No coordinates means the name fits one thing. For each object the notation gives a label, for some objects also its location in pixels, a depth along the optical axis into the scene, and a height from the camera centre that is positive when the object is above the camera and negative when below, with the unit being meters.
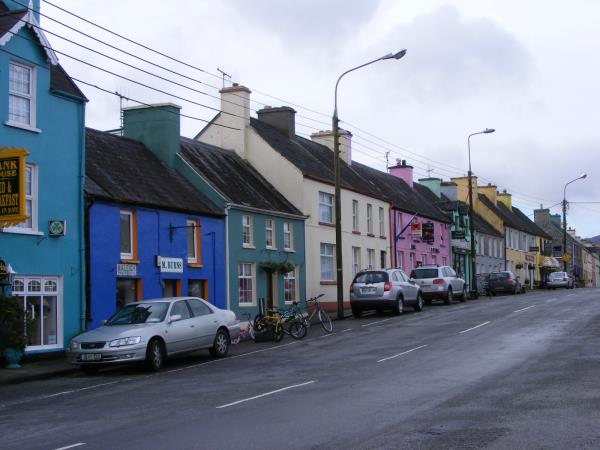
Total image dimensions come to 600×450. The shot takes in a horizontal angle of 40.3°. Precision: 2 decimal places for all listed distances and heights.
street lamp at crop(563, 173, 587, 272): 72.75 +5.90
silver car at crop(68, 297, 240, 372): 16.88 -0.99
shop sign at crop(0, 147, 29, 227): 18.42 +2.40
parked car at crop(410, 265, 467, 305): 38.72 +0.02
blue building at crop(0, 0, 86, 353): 20.20 +2.82
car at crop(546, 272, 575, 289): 68.12 -0.09
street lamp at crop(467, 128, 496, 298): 46.40 +1.25
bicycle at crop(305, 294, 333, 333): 25.47 -1.14
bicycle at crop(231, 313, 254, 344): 24.73 -1.43
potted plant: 16.81 -0.66
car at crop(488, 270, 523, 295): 53.03 -0.12
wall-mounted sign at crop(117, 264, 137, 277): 23.44 +0.57
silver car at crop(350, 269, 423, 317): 31.34 -0.31
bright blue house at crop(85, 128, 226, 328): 22.88 +1.77
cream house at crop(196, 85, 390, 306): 35.75 +4.70
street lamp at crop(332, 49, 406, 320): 30.76 +2.23
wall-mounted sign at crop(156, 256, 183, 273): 25.27 +0.77
